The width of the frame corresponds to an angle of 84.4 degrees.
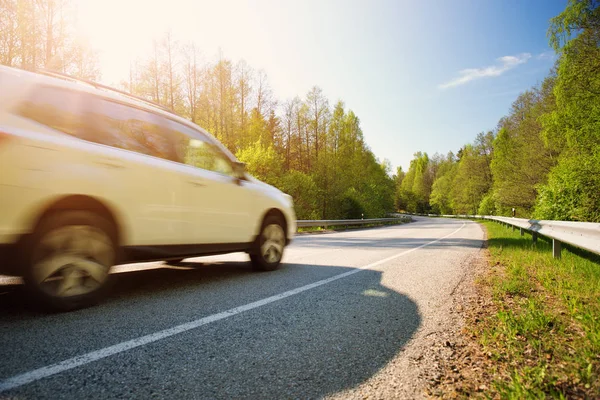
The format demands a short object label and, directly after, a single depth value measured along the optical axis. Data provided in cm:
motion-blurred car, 257
